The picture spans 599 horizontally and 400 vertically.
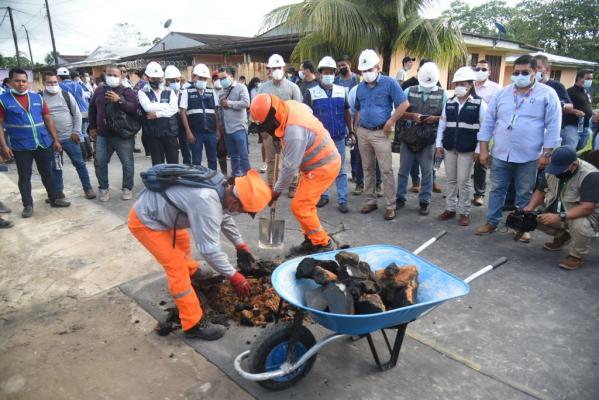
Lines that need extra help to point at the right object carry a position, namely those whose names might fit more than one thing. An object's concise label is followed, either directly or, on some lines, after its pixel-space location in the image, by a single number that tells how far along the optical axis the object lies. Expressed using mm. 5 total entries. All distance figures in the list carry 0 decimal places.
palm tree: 9750
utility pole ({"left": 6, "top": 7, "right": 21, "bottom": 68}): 28275
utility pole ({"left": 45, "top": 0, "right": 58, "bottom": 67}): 26083
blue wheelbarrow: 2275
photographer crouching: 3809
